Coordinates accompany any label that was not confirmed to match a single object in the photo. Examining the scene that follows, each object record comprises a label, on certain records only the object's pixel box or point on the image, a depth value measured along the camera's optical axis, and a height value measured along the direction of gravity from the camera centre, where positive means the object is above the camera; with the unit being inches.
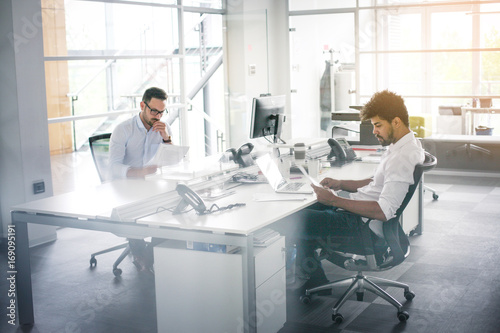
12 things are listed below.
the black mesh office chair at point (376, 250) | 142.6 -36.3
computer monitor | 195.6 -5.7
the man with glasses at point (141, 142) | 186.5 -12.3
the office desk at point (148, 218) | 121.9 -25.1
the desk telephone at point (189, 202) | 135.0 -22.1
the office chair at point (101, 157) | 193.3 -17.1
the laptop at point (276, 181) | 156.2 -21.5
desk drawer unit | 124.7 -39.4
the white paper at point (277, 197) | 148.8 -24.0
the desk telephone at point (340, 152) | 207.2 -18.5
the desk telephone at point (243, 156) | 189.9 -17.4
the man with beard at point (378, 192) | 140.6 -22.8
